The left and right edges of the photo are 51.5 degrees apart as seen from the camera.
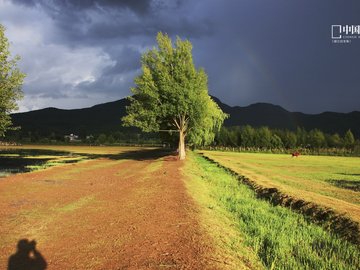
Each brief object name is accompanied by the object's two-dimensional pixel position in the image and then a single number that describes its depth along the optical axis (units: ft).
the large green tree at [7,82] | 122.31
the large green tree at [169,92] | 182.39
